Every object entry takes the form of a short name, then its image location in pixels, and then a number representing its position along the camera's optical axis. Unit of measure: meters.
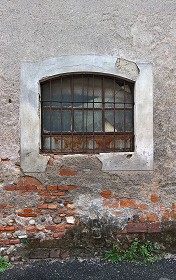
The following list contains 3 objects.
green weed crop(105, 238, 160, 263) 3.56
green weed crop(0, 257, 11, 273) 3.42
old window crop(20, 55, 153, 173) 3.58
